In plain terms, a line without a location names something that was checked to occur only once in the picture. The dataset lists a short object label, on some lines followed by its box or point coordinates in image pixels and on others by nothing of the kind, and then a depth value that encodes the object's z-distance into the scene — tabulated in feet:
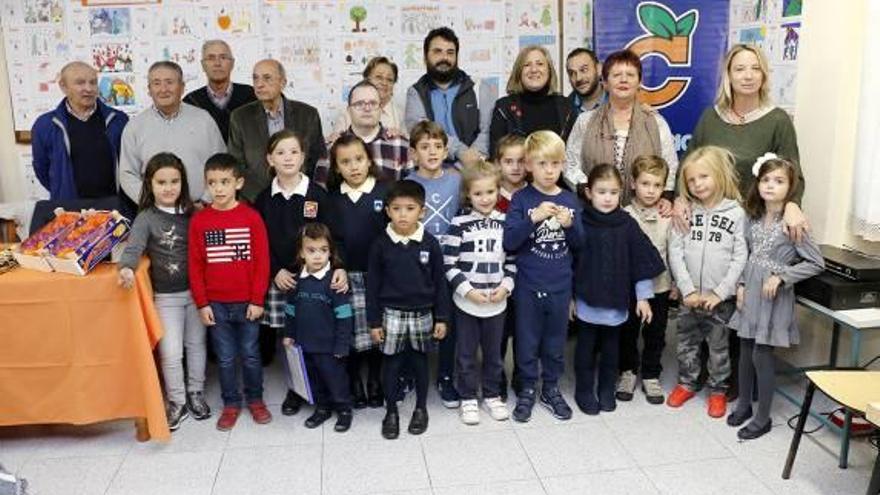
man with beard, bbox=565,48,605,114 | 11.32
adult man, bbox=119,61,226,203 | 10.34
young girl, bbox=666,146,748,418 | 9.12
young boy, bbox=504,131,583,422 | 9.04
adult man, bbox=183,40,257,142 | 11.39
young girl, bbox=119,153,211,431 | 9.15
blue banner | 13.12
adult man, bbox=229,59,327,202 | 10.48
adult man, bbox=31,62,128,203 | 10.80
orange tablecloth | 8.57
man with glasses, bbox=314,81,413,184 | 9.81
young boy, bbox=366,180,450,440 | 8.79
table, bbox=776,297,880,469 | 8.08
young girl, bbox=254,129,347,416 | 9.24
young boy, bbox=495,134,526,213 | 9.40
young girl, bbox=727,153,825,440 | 8.57
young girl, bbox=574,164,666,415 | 9.28
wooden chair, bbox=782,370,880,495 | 6.93
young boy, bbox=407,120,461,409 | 9.40
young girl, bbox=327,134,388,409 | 9.26
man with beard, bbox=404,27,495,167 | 11.27
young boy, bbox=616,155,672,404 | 9.48
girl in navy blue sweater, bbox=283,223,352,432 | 9.02
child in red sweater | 9.09
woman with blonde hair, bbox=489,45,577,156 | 10.74
